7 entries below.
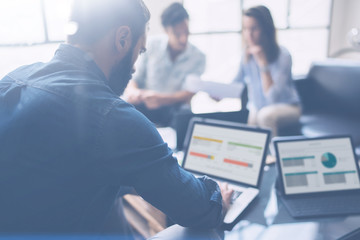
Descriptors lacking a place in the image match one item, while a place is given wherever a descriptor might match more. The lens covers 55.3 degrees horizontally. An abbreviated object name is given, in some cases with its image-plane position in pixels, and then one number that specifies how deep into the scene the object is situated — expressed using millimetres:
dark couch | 2328
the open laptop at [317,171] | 1170
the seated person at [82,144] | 745
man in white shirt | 2361
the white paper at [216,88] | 1859
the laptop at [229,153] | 1252
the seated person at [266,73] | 2262
